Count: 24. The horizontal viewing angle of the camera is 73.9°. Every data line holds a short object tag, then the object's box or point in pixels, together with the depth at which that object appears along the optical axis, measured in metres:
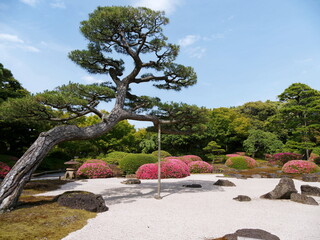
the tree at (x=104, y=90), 4.84
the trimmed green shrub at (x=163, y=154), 19.38
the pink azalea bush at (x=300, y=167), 14.52
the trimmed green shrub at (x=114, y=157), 16.16
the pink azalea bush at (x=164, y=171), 12.02
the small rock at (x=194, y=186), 9.02
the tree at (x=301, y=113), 18.80
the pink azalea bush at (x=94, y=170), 12.26
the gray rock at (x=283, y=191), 6.55
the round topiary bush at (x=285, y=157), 19.75
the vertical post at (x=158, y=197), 6.55
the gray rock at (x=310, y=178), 11.05
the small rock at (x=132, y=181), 9.82
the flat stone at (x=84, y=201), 4.90
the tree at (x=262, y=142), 24.52
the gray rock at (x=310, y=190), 7.32
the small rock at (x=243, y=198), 6.27
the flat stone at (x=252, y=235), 3.10
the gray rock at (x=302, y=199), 5.99
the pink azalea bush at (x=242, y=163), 18.72
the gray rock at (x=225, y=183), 9.39
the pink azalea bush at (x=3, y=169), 9.16
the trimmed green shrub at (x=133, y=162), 13.69
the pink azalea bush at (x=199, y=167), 15.77
